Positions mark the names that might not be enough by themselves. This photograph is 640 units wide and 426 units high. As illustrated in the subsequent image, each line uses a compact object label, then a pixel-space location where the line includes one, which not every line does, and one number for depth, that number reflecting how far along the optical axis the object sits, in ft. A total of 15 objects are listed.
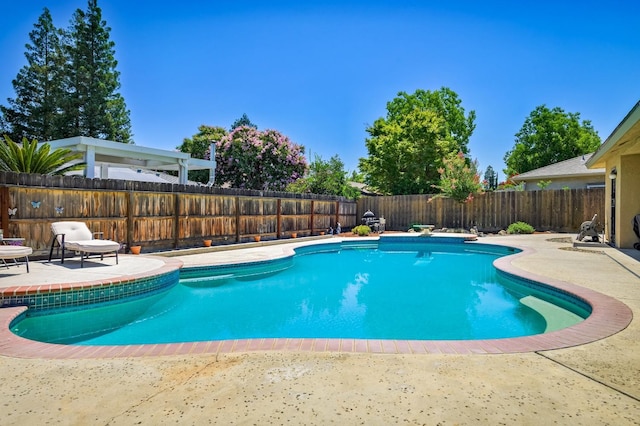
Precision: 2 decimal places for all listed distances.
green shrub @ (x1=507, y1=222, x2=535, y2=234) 52.37
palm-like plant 28.25
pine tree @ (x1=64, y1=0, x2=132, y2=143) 81.61
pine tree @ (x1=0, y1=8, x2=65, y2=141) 81.25
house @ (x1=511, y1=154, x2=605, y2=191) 66.03
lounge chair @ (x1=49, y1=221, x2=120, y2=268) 22.84
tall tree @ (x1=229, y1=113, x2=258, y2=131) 162.71
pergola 39.65
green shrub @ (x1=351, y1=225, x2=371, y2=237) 55.28
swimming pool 15.40
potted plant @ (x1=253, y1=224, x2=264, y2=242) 43.55
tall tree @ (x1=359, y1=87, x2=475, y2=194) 80.43
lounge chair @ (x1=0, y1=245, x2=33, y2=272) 18.61
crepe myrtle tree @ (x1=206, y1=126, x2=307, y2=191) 76.28
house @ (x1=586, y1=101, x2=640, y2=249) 31.14
